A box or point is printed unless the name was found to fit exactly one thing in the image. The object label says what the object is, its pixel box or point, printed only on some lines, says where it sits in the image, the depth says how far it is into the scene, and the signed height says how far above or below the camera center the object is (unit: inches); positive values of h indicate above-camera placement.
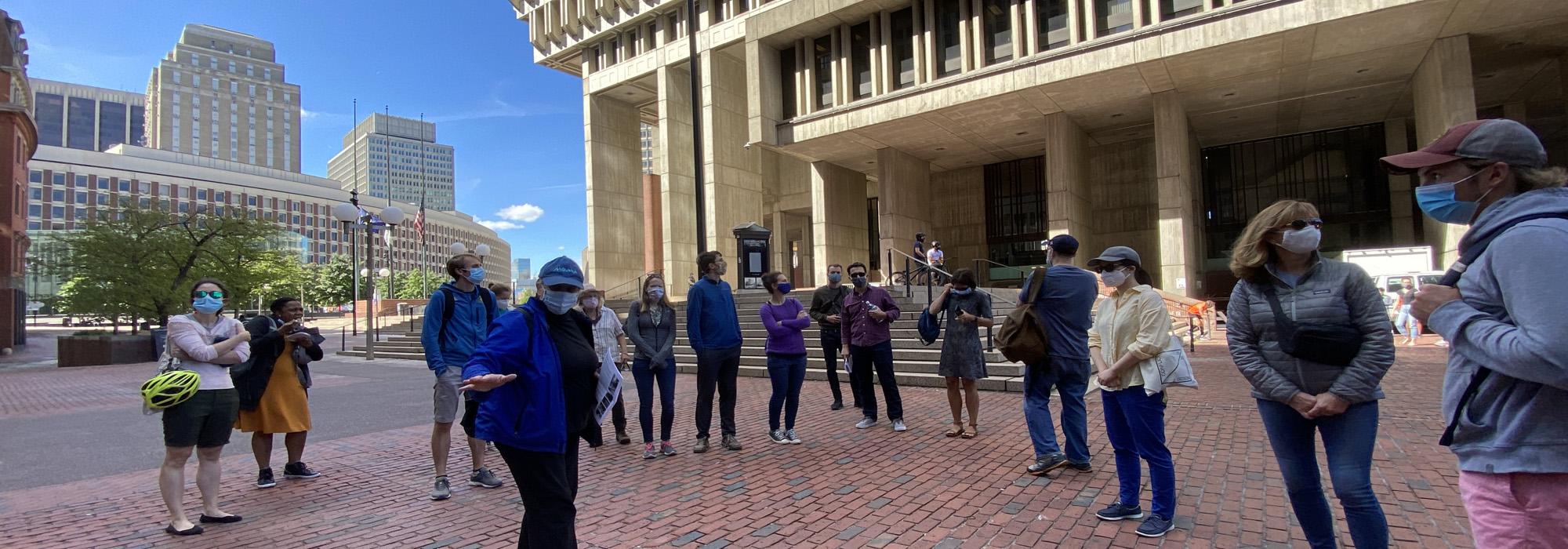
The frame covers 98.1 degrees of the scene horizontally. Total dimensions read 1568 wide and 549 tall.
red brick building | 1121.4 +235.6
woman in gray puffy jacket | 97.0 -12.5
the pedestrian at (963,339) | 244.7 -17.4
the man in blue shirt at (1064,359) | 192.2 -20.3
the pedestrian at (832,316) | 312.3 -9.5
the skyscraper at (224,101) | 4562.0 +1504.3
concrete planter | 816.3 -37.7
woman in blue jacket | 109.0 -15.4
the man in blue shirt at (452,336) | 196.7 -8.4
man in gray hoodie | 59.3 -5.0
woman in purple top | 251.3 -21.9
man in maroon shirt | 275.3 -18.2
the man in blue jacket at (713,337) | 237.6 -13.5
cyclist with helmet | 163.2 -22.2
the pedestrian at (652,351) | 240.2 -17.9
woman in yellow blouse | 146.4 -20.4
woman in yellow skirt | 203.8 -21.0
